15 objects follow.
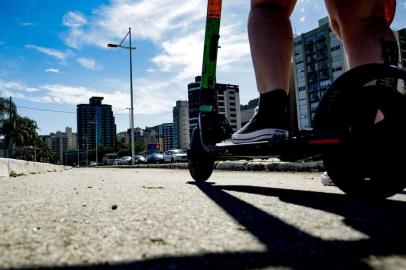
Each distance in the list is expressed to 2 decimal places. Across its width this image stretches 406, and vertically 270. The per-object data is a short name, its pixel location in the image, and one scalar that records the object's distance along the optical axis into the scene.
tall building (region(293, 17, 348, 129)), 80.69
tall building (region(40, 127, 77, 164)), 154.75
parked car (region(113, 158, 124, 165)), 58.06
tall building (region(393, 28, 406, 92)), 75.53
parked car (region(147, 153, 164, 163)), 41.05
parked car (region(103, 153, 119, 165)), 67.99
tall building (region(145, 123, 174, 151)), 173.56
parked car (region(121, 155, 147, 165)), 47.34
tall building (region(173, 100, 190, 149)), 133.12
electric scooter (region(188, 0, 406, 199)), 1.49
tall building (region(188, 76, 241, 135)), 107.65
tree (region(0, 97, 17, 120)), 28.46
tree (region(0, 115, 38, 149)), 36.81
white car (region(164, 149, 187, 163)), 37.19
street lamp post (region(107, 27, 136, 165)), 28.77
